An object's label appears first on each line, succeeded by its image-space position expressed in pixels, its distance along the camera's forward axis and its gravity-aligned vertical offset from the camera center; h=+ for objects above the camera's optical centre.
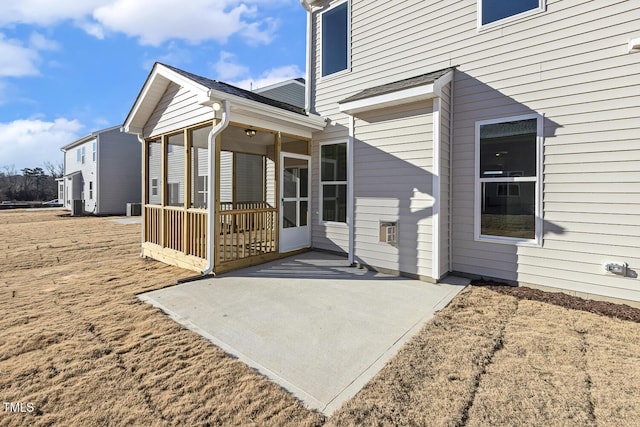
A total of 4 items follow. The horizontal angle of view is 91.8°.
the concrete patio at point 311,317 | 2.46 -1.26
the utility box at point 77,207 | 18.86 -0.09
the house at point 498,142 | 3.87 +0.96
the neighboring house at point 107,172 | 19.33 +2.18
